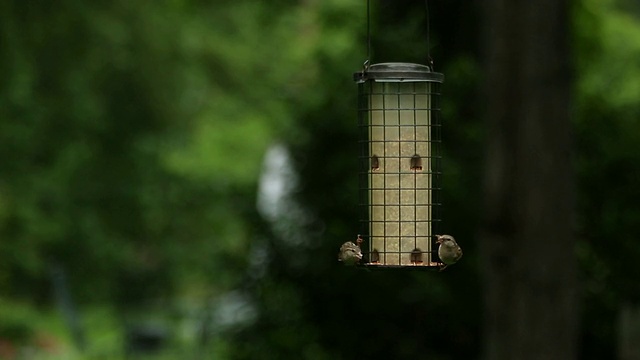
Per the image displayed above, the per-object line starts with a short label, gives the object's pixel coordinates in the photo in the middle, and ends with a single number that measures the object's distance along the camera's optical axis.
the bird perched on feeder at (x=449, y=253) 10.45
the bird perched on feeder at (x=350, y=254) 10.34
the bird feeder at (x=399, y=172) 11.34
